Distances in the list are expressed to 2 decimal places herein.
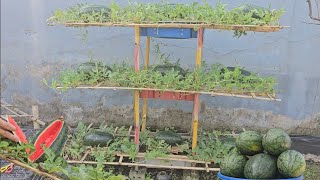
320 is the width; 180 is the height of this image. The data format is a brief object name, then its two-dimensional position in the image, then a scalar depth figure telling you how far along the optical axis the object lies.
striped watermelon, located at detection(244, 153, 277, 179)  2.62
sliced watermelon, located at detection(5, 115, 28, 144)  2.02
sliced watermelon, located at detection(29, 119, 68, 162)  2.12
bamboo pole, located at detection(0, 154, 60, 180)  1.91
